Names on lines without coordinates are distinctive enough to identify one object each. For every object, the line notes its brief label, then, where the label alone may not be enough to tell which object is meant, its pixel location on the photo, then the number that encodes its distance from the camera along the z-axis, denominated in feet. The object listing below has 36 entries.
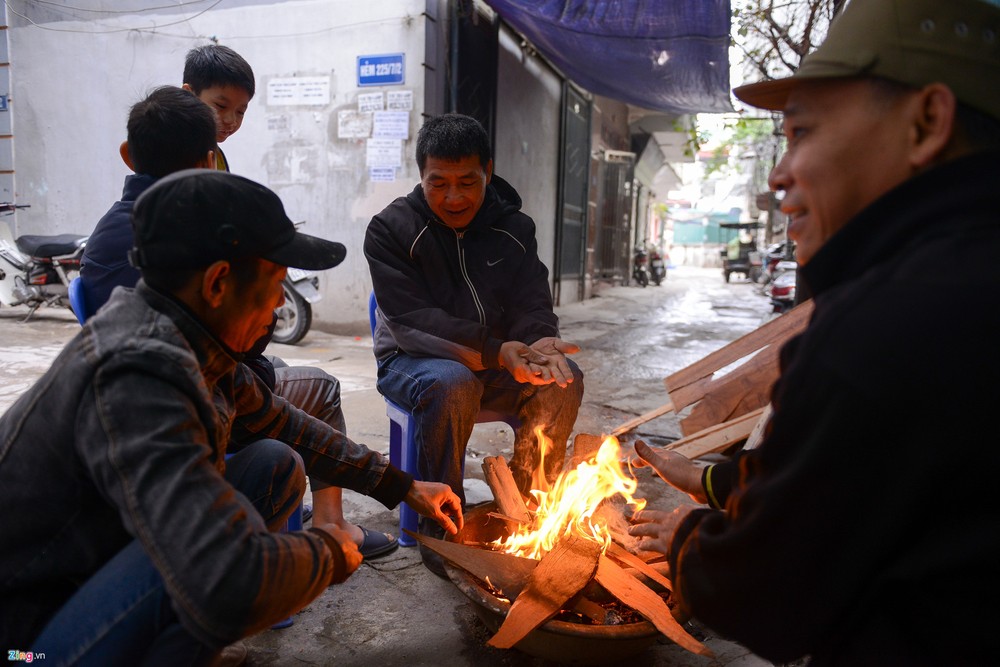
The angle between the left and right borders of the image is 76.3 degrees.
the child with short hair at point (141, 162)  7.06
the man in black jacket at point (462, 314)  8.36
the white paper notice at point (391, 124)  23.12
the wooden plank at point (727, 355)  12.24
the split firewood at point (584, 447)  8.52
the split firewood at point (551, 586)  5.57
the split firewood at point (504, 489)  7.71
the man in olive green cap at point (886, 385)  2.92
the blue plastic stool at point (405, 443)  8.86
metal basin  5.51
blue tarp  19.75
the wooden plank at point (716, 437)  11.31
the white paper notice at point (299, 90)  23.89
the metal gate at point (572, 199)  37.42
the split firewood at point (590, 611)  6.22
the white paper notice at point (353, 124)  23.59
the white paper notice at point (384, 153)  23.40
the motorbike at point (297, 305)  23.06
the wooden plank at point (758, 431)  9.84
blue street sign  22.98
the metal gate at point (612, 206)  50.11
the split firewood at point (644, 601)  5.54
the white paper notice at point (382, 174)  23.59
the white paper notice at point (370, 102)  23.32
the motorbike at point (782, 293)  36.32
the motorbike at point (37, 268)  24.22
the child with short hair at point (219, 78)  9.74
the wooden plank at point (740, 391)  12.08
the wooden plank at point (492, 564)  6.20
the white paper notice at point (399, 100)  23.00
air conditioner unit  49.98
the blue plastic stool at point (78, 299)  7.27
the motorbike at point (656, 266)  71.05
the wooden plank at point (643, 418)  13.33
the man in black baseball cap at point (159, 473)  3.71
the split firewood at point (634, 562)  6.49
